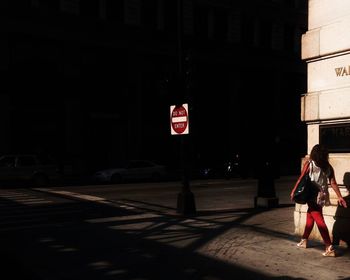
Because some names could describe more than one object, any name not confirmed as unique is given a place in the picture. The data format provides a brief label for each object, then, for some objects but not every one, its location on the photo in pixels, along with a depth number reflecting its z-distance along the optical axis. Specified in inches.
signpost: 496.7
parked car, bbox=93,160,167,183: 1039.0
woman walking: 303.5
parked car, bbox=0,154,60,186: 882.8
